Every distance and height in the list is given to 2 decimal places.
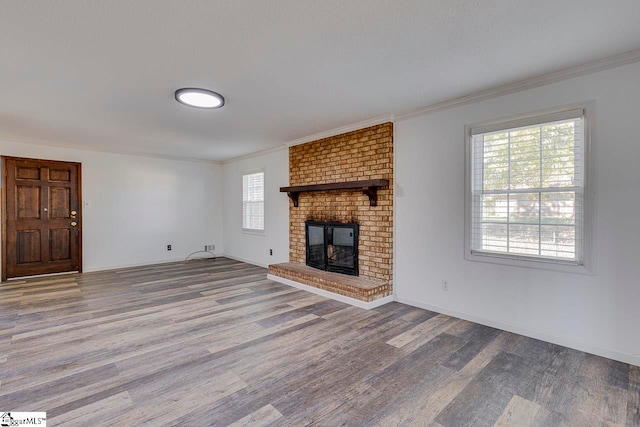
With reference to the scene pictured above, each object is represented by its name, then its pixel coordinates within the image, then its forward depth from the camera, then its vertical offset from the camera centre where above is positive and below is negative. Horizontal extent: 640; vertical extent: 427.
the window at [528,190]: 2.69 +0.21
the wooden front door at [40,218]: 5.16 -0.11
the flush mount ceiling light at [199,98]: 3.05 +1.20
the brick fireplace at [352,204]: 4.03 +0.12
